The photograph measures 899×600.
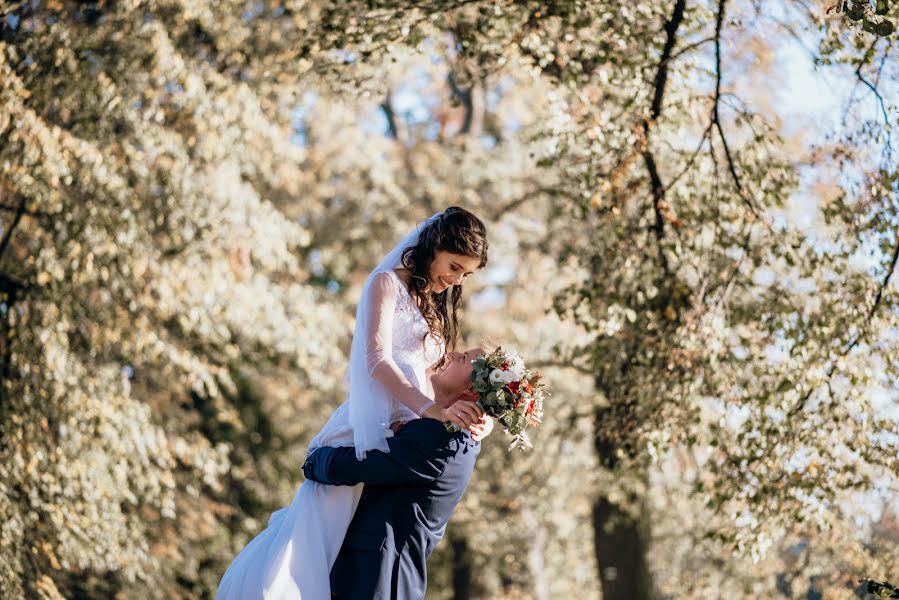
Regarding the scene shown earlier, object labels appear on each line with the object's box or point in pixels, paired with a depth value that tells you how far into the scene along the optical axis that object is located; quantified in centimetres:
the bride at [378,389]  420
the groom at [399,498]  418
